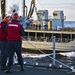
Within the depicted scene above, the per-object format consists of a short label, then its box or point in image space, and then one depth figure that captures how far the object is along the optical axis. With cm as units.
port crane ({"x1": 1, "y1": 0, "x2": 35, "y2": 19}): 4244
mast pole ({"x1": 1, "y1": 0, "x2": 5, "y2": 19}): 4233
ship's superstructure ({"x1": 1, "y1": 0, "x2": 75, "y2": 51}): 3806
